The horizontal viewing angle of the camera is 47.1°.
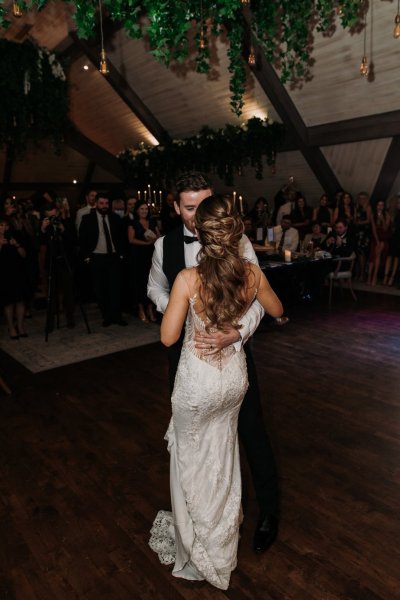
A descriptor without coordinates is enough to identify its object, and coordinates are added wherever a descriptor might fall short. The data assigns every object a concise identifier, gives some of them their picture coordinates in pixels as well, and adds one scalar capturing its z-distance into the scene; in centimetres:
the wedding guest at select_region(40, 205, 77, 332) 539
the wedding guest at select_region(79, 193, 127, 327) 560
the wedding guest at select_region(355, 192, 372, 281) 859
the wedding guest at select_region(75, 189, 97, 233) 682
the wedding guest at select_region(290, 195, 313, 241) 902
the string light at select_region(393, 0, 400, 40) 362
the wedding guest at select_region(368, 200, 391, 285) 834
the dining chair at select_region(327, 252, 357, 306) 680
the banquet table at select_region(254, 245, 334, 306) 607
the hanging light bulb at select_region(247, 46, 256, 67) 424
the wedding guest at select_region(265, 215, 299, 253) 700
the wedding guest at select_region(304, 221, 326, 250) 778
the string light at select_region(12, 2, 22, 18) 288
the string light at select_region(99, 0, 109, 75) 364
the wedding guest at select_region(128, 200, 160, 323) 607
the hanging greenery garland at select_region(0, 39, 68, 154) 804
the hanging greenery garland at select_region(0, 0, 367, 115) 310
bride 162
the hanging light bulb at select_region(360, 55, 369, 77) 442
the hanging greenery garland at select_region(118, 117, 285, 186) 876
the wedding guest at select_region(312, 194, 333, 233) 894
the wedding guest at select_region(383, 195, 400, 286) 812
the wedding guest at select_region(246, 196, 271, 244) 920
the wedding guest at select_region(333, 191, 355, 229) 862
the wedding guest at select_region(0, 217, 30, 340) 506
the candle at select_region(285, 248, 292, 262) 618
